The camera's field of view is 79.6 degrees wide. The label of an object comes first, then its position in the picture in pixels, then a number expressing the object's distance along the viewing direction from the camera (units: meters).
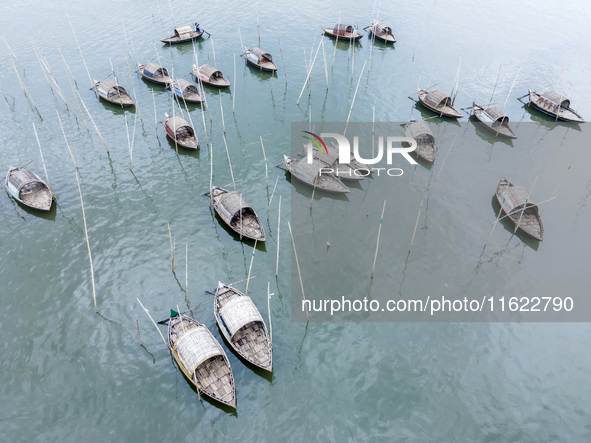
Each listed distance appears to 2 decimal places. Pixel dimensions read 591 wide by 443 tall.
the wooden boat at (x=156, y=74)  57.94
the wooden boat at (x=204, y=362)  25.28
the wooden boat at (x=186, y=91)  54.12
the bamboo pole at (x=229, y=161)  42.26
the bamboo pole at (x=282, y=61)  63.57
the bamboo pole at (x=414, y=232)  36.06
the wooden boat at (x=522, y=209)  37.31
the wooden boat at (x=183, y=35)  69.88
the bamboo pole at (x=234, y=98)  55.08
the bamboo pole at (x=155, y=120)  48.11
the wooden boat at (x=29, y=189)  38.09
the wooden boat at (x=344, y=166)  43.25
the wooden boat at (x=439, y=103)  53.71
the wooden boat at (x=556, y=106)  53.47
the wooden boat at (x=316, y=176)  41.75
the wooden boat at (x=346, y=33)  71.44
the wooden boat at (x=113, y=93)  53.31
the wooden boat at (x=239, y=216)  36.66
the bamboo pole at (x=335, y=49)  68.74
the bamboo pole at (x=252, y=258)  32.67
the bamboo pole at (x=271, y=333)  28.23
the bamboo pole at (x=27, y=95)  52.36
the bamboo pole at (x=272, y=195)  40.32
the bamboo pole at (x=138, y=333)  27.91
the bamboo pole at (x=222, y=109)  49.91
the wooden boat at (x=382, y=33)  71.94
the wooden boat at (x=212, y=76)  58.27
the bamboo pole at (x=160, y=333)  27.93
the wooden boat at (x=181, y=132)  46.56
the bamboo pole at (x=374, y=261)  33.42
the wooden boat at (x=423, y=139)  46.06
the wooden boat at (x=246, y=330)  27.47
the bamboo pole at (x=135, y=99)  51.78
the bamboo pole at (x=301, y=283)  31.09
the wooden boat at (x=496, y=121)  50.19
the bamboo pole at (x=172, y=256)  32.97
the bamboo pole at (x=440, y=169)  42.35
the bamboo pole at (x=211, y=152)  44.63
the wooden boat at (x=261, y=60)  63.41
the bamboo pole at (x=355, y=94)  52.40
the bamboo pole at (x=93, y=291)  29.80
